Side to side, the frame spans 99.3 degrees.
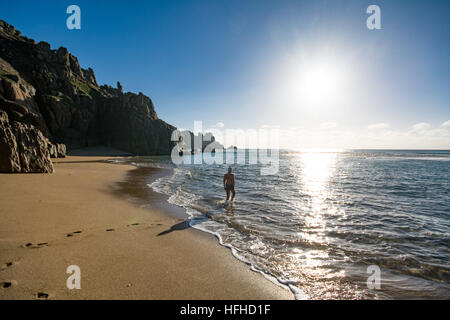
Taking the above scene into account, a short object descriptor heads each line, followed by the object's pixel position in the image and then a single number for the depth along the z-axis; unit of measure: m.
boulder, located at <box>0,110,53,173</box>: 14.48
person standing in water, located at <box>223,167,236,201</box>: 13.23
